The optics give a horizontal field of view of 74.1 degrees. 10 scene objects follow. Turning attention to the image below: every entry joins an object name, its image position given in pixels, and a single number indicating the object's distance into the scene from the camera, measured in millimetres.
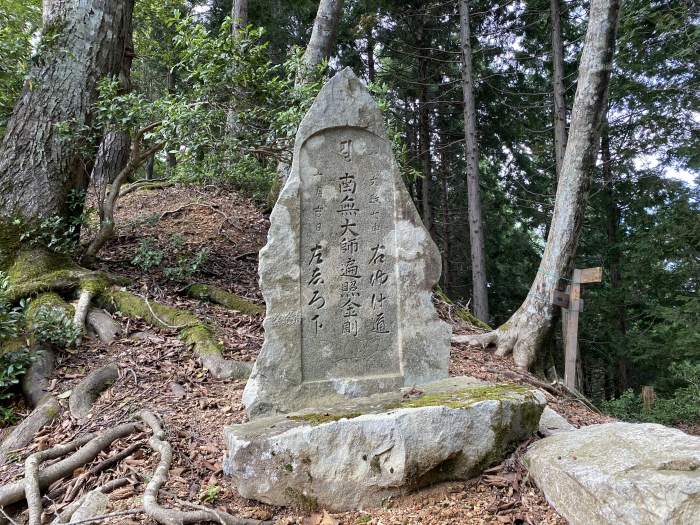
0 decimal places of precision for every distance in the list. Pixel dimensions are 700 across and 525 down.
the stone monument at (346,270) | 3662
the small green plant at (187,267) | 6309
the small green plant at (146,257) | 6434
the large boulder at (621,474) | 2285
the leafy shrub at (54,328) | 4566
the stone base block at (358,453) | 2918
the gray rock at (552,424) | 3755
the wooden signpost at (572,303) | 6441
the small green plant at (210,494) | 2918
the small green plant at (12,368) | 4203
